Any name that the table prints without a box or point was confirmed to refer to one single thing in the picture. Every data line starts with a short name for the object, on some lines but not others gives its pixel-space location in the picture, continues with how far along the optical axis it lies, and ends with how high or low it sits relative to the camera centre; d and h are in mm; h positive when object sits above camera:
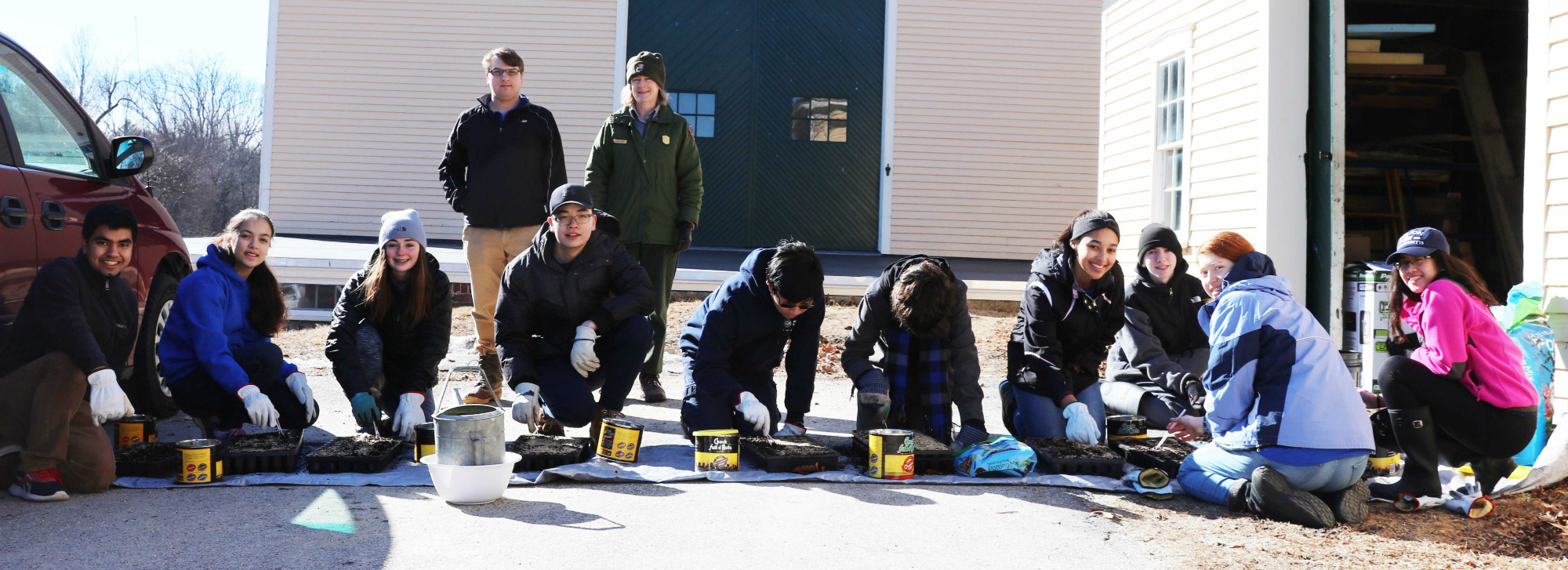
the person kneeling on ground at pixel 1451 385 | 3869 -206
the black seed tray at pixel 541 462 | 4113 -629
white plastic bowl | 3582 -623
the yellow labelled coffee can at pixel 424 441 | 4215 -573
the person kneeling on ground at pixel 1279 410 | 3564 -293
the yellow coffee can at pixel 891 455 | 4078 -549
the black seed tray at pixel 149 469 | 3897 -667
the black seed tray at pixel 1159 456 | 4207 -543
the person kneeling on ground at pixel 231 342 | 4449 -230
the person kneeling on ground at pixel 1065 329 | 4715 -59
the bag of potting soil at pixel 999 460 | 4168 -570
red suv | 3943 +355
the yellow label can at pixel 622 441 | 4234 -551
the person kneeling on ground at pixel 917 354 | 4504 -188
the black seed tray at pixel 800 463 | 4125 -601
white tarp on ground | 3916 -654
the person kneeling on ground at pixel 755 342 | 4406 -162
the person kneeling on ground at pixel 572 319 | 4613 -88
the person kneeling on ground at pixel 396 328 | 4660 -155
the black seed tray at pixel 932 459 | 4219 -578
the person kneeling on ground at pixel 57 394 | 3656 -382
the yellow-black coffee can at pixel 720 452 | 4125 -566
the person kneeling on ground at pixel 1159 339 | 5035 -100
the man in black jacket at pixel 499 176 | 5828 +661
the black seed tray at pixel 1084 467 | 4152 -579
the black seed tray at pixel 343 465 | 4012 -647
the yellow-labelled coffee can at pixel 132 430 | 4344 -590
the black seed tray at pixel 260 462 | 3979 -643
